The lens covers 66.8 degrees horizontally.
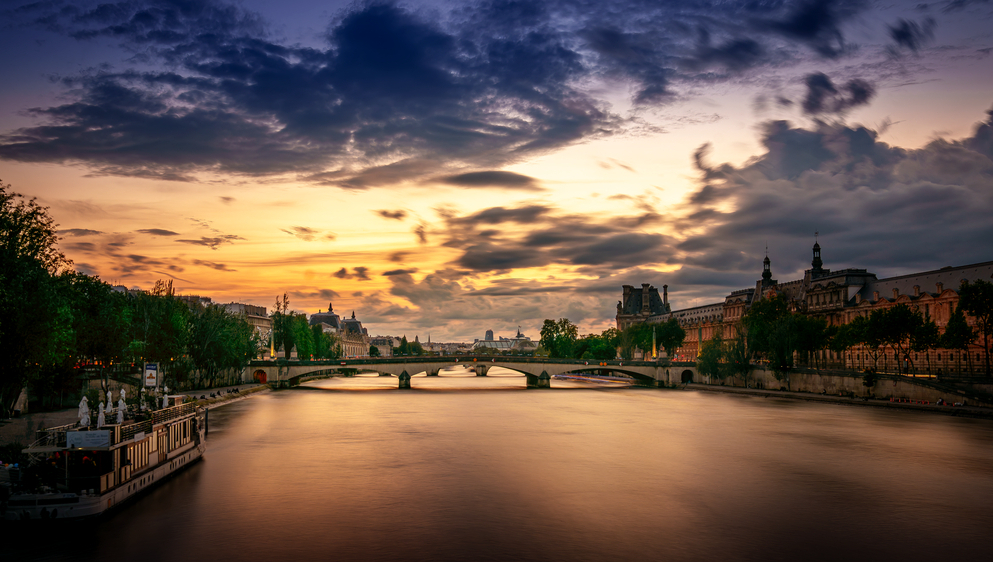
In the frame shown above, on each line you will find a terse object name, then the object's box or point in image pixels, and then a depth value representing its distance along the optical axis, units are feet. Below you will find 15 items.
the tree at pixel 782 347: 377.09
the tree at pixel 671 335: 612.70
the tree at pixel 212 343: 353.51
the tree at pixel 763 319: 420.85
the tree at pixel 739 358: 424.46
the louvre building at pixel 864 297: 355.15
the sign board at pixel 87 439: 98.48
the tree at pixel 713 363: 442.91
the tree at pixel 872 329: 327.47
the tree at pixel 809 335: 388.78
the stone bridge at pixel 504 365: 460.96
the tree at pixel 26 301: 167.63
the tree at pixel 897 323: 321.93
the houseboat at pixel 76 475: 95.09
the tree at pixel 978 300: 282.77
